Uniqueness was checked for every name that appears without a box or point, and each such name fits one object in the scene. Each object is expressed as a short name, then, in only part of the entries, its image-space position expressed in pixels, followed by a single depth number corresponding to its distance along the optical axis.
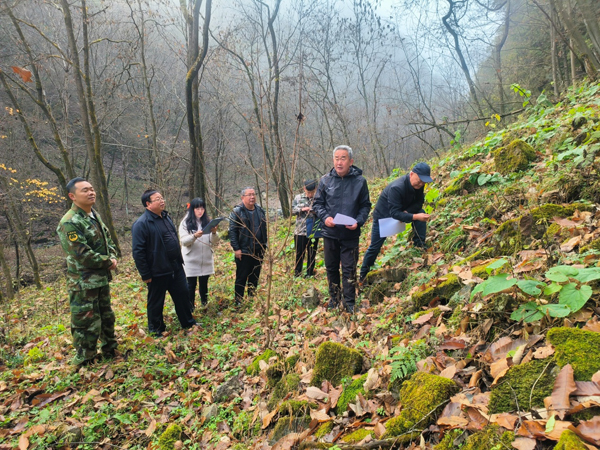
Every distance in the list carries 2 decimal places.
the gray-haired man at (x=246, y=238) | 5.73
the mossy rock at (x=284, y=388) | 3.04
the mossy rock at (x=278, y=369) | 3.39
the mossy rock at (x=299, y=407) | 2.64
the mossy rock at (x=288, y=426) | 2.53
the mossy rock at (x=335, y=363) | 2.97
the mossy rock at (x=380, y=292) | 4.69
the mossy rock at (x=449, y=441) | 1.78
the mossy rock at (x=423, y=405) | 2.00
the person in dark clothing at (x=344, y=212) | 4.42
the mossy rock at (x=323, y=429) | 2.37
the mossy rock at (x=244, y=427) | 2.83
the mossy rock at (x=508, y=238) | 3.42
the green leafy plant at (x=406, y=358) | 2.50
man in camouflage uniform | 4.06
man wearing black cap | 4.86
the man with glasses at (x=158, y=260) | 4.81
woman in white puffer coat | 5.87
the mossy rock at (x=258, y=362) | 3.76
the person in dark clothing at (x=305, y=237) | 6.59
